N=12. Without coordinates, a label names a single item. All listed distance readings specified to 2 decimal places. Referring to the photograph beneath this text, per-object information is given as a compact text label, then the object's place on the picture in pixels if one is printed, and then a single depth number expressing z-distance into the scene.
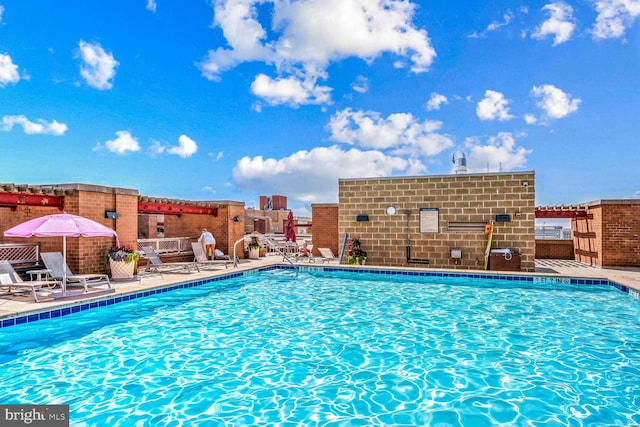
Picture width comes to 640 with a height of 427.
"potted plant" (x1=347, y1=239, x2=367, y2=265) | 14.22
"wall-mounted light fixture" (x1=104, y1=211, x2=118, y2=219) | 10.89
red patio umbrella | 17.38
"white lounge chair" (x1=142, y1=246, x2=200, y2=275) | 11.45
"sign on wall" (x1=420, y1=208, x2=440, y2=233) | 13.73
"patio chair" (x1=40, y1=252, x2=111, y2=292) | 8.90
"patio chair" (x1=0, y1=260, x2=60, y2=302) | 7.54
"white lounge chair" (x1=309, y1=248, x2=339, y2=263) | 15.70
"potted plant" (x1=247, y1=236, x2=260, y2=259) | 16.78
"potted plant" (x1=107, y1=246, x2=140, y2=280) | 10.36
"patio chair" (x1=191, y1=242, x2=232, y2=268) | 13.71
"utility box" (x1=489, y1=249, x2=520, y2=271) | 12.59
